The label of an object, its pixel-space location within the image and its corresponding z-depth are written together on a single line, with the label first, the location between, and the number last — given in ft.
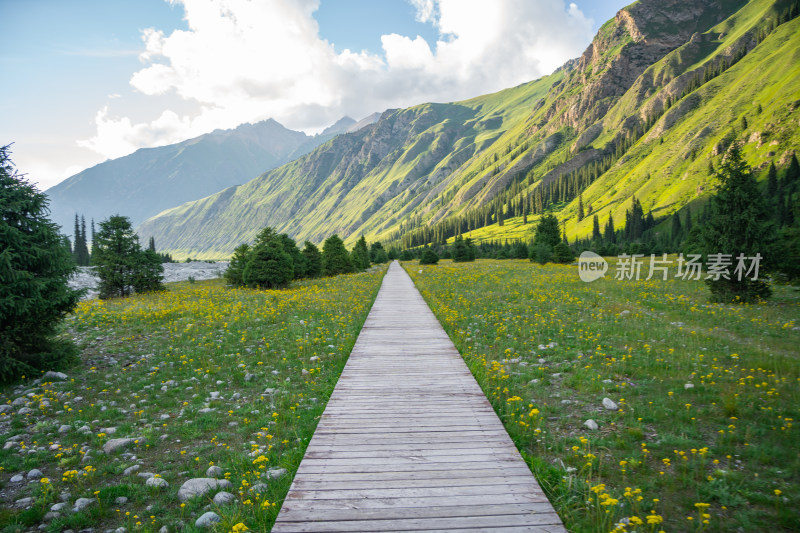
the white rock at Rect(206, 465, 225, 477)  19.71
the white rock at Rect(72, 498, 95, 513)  17.13
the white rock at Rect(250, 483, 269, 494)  18.20
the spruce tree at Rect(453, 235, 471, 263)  233.82
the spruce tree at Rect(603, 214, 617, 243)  489.67
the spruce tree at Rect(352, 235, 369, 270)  176.66
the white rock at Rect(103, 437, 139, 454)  22.18
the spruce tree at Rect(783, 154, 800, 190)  382.83
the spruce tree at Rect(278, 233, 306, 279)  120.06
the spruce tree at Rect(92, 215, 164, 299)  94.68
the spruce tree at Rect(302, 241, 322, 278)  132.67
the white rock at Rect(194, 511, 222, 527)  16.13
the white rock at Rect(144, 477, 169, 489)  18.71
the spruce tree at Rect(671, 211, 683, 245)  422.82
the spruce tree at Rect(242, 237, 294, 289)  96.58
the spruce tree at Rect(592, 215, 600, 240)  495.49
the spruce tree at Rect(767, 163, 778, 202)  375.39
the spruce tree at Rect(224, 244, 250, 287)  118.52
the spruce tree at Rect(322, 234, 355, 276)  148.56
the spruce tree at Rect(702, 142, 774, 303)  61.72
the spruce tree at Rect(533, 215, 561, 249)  184.24
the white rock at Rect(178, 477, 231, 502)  18.13
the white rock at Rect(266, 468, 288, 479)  19.61
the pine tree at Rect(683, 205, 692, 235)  423.39
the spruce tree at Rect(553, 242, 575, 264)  163.73
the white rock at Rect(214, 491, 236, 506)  17.61
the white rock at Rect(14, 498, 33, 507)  17.35
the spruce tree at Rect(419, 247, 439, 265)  212.43
